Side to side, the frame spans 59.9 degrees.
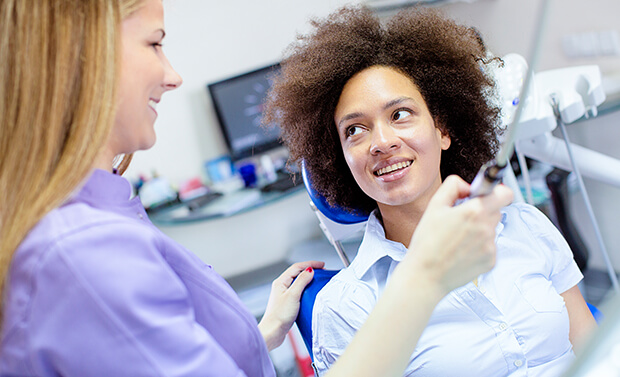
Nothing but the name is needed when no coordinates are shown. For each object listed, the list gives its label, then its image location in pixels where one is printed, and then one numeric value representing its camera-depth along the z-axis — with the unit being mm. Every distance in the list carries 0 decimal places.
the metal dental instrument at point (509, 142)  534
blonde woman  549
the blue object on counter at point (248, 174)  3039
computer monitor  3135
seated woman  1041
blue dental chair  1191
